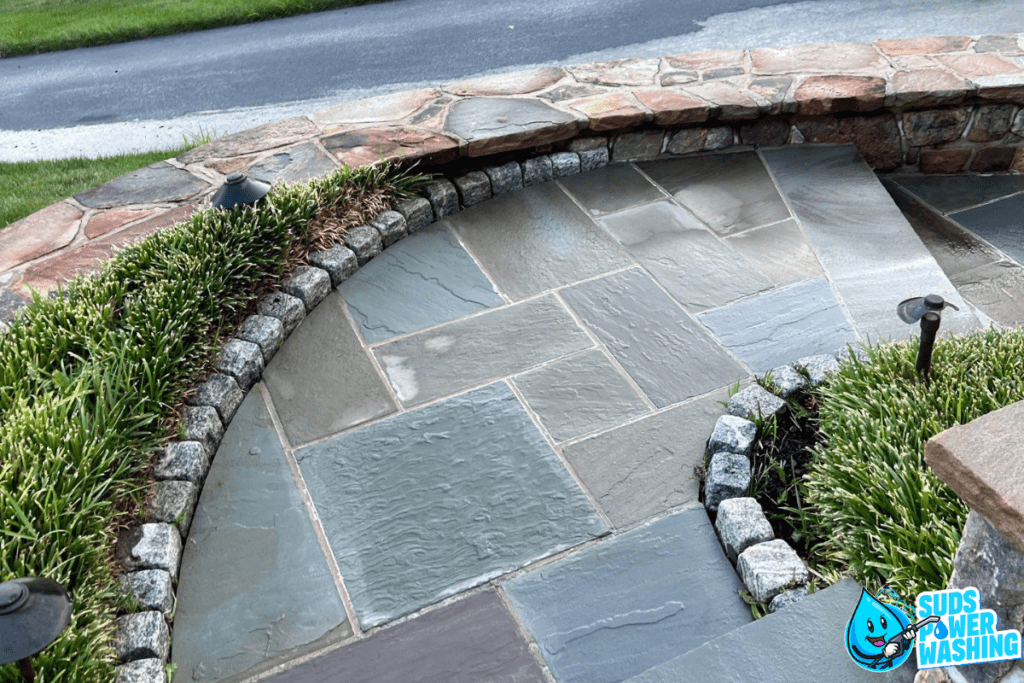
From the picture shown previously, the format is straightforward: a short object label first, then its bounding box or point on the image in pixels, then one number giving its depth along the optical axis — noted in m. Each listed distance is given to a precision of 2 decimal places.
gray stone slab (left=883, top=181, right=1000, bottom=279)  4.19
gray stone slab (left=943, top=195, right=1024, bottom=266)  4.29
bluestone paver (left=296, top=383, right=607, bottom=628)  2.63
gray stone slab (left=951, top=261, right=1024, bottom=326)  3.78
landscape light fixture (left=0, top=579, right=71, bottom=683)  1.74
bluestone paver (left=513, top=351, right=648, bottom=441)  3.15
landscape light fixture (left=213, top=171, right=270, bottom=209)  3.50
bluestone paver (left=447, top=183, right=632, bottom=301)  3.93
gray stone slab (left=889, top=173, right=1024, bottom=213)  4.70
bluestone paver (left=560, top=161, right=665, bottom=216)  4.41
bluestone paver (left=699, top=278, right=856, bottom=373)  3.41
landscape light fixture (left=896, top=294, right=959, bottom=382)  2.59
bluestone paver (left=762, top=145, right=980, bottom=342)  3.59
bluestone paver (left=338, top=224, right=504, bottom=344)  3.70
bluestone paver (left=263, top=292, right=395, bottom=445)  3.21
